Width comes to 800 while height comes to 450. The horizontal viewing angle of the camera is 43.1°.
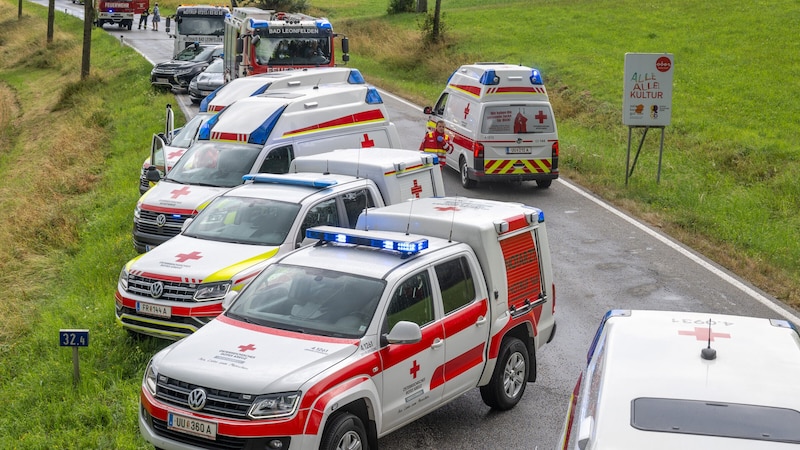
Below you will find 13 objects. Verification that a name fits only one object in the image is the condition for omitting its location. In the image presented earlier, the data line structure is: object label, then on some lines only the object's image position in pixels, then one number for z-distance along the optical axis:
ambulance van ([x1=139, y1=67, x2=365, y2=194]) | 18.16
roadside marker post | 9.88
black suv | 34.16
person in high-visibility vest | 21.83
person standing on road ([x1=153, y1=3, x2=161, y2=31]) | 62.81
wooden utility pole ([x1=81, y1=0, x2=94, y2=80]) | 36.22
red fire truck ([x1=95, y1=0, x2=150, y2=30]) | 62.19
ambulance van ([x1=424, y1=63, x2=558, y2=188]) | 19.97
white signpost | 20.03
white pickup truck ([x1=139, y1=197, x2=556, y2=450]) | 7.36
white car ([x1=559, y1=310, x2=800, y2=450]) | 5.31
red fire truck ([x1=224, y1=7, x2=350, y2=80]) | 26.06
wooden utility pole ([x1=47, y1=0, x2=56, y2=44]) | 53.68
